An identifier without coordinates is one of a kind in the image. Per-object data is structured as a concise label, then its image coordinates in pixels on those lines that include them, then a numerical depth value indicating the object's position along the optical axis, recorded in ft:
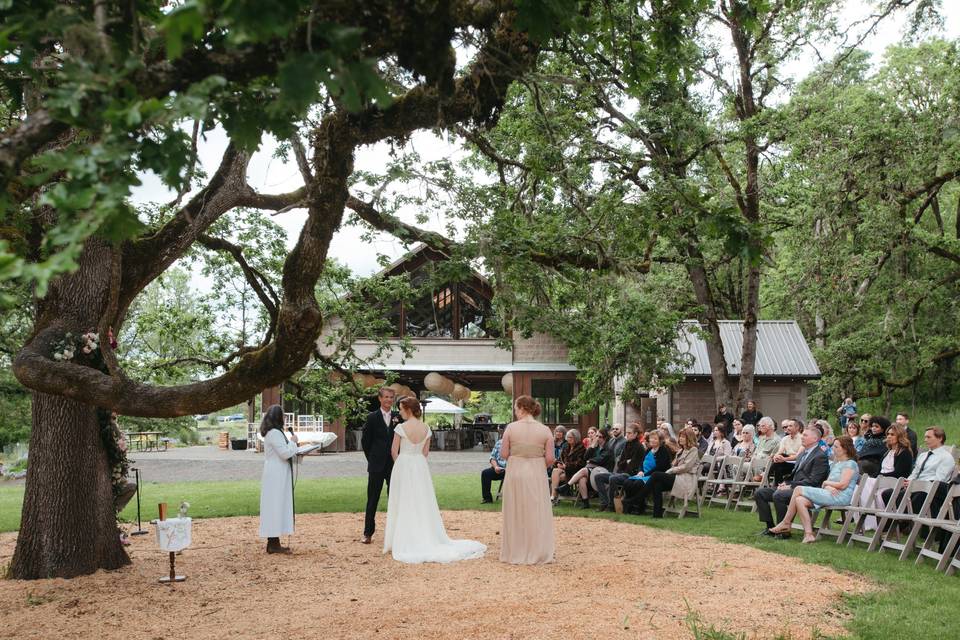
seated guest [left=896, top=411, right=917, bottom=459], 37.19
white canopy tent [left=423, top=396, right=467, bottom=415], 110.35
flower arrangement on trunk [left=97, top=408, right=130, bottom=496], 29.86
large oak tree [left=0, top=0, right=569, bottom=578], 10.16
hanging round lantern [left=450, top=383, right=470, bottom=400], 106.93
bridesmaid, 29.55
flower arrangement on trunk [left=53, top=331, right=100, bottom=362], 26.08
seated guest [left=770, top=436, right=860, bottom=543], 32.96
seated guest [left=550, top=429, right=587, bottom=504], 47.93
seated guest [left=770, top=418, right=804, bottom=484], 40.86
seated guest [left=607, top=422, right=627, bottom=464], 45.44
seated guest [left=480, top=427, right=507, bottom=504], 48.37
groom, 34.50
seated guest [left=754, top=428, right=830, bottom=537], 34.06
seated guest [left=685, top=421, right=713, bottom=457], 55.21
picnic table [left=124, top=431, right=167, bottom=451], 120.67
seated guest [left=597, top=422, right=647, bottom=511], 42.93
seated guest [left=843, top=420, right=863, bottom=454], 42.74
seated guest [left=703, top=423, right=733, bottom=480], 47.52
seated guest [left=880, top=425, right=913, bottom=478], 34.60
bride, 30.96
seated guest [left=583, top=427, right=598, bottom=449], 48.10
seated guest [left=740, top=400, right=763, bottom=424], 57.36
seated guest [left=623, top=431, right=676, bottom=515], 41.47
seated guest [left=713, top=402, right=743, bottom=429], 60.62
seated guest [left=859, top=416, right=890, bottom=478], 38.60
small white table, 26.43
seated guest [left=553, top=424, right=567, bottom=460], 50.57
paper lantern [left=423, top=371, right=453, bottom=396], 98.48
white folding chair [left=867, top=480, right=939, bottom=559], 28.94
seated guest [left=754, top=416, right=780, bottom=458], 43.88
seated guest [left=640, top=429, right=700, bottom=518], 40.75
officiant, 32.01
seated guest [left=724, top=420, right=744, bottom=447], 51.85
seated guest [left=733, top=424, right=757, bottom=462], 44.34
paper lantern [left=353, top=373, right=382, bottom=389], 96.16
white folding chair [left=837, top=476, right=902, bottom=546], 31.11
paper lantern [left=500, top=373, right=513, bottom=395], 102.06
